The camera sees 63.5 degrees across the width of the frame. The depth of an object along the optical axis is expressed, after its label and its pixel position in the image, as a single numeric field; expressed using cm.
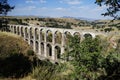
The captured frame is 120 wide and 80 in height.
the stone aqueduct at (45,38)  2781
